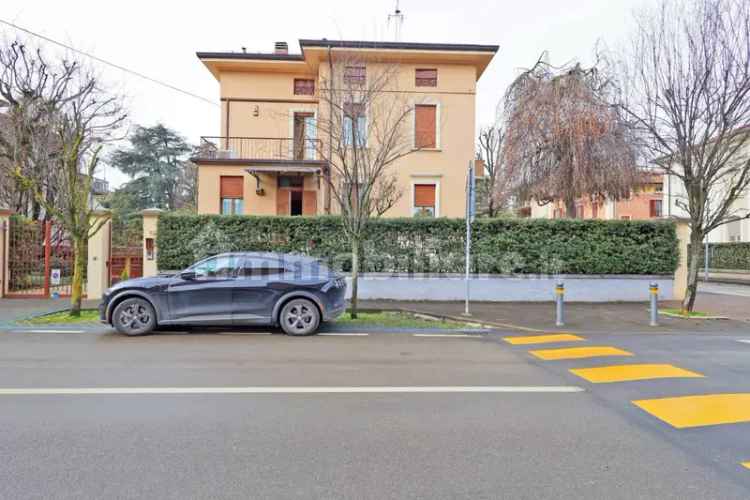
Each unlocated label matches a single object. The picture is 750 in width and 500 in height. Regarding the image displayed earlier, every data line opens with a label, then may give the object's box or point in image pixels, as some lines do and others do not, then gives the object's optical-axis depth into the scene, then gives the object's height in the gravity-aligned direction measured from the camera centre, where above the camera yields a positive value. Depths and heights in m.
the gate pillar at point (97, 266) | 14.04 -0.39
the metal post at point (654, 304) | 10.61 -1.07
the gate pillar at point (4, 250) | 13.95 +0.08
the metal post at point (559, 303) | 10.47 -1.06
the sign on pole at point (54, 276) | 14.03 -0.72
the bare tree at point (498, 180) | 20.03 +3.47
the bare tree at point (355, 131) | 10.78 +3.06
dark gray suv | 8.77 -0.82
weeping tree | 18.00 +4.77
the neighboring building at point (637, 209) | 42.19 +4.71
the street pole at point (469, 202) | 10.82 +1.33
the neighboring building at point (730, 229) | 31.48 +2.25
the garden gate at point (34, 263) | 14.09 -0.31
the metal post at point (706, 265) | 26.73 -0.39
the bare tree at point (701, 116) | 10.88 +3.54
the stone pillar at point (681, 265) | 15.30 -0.22
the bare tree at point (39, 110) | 20.28 +6.59
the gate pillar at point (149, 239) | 14.04 +0.46
